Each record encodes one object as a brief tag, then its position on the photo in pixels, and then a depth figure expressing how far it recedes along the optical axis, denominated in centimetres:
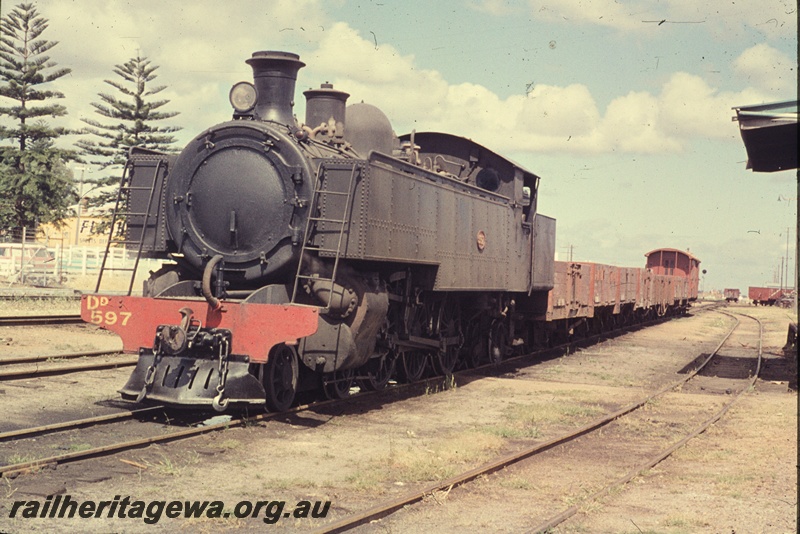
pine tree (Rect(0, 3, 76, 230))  3659
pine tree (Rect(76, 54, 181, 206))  4356
